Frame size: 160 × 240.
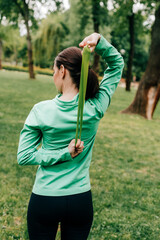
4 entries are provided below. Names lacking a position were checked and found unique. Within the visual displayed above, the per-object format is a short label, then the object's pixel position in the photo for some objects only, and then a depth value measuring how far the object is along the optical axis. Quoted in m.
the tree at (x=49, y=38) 34.03
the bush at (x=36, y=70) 45.34
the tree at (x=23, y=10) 24.93
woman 1.38
